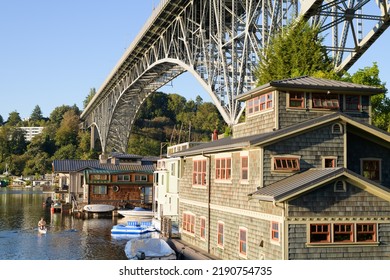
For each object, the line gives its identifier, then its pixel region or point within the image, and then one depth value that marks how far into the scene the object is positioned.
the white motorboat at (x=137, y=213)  61.38
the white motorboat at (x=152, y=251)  32.53
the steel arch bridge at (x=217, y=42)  37.81
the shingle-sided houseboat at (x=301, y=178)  22.14
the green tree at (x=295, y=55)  39.44
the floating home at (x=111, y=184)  71.19
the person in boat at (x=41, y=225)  52.89
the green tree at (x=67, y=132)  175.38
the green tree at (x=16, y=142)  178.25
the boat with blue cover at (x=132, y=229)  50.16
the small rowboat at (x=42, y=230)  52.11
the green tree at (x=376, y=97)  38.59
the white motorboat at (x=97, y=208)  68.12
